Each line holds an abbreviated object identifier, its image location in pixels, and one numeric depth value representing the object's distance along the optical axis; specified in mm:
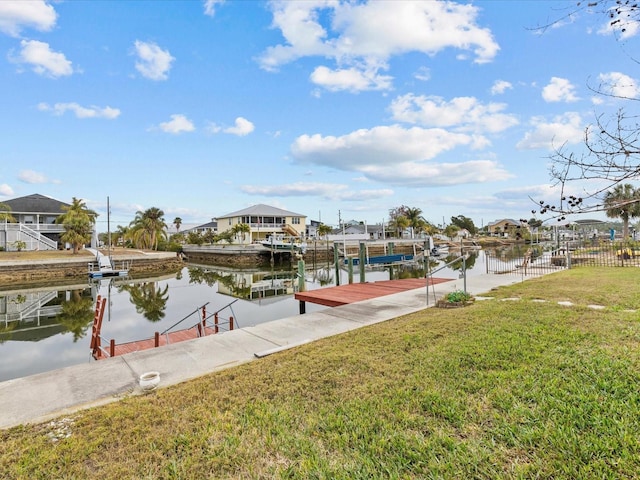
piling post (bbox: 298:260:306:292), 13281
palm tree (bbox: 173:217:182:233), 74812
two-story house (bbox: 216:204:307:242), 55594
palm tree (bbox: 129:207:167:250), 48344
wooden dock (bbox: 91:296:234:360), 8047
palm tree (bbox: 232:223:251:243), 50188
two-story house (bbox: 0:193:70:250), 33031
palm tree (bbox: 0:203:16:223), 31797
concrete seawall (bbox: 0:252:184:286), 25062
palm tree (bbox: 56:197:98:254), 32438
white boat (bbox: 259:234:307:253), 40650
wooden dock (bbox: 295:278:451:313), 10930
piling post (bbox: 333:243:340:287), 18491
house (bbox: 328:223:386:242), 71319
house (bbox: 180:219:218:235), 68950
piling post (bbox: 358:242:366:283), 15898
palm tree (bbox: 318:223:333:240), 63844
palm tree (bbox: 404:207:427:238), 71312
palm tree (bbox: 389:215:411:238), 65350
